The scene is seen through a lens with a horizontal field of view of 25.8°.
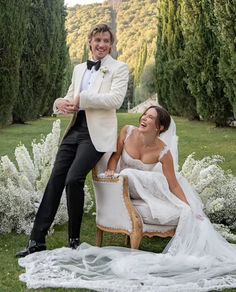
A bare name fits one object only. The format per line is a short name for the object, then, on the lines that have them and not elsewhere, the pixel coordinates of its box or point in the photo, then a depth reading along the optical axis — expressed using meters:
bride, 3.42
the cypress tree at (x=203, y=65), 13.49
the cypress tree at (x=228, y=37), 10.07
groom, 4.05
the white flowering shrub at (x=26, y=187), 4.99
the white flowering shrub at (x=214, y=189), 5.25
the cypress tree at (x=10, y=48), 13.48
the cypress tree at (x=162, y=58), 18.02
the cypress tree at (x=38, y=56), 17.34
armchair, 4.07
